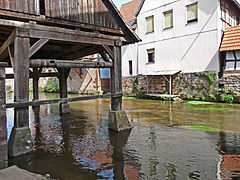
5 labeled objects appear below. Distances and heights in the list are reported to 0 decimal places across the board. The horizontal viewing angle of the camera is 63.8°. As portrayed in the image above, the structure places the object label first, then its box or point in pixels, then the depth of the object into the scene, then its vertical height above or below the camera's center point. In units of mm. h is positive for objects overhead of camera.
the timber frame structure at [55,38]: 4105 +1257
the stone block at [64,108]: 9109 -1112
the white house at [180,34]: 12375 +3540
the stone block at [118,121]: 5855 -1149
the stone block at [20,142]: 4039 -1214
